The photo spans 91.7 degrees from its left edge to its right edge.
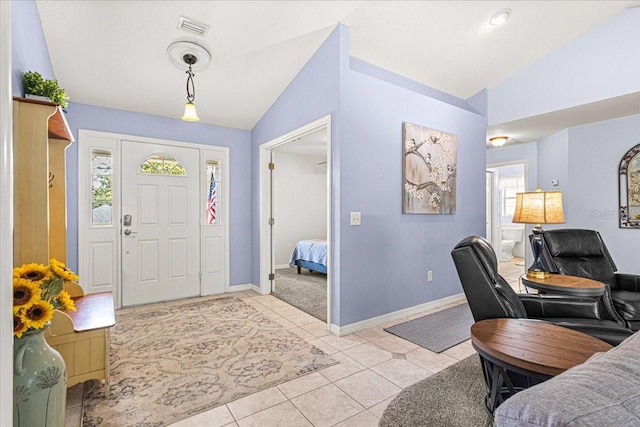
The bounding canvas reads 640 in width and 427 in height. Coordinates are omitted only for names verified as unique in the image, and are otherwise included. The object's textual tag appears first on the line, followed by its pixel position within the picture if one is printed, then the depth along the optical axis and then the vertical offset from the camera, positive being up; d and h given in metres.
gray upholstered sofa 0.46 -0.30
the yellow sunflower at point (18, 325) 1.19 -0.43
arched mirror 4.01 +0.29
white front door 3.78 -0.12
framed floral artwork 3.48 +0.49
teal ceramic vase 1.23 -0.69
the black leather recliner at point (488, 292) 1.76 -0.47
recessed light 3.14 +2.00
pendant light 2.85 +1.40
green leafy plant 1.96 +0.82
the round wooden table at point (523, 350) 1.23 -0.60
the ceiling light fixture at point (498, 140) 4.92 +1.14
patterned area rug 1.88 -1.16
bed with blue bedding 5.12 -0.75
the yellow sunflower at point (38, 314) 1.22 -0.41
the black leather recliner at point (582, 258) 2.95 -0.48
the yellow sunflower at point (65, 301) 1.43 -0.41
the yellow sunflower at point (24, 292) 1.21 -0.31
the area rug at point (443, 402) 1.71 -1.15
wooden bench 1.83 -0.79
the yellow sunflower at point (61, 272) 1.39 -0.27
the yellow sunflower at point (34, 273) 1.32 -0.26
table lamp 2.71 -0.02
